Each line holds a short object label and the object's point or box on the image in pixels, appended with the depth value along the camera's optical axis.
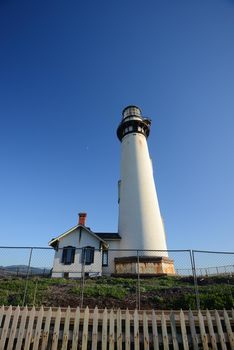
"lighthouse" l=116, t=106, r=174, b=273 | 20.14
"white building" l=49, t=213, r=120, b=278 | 20.02
